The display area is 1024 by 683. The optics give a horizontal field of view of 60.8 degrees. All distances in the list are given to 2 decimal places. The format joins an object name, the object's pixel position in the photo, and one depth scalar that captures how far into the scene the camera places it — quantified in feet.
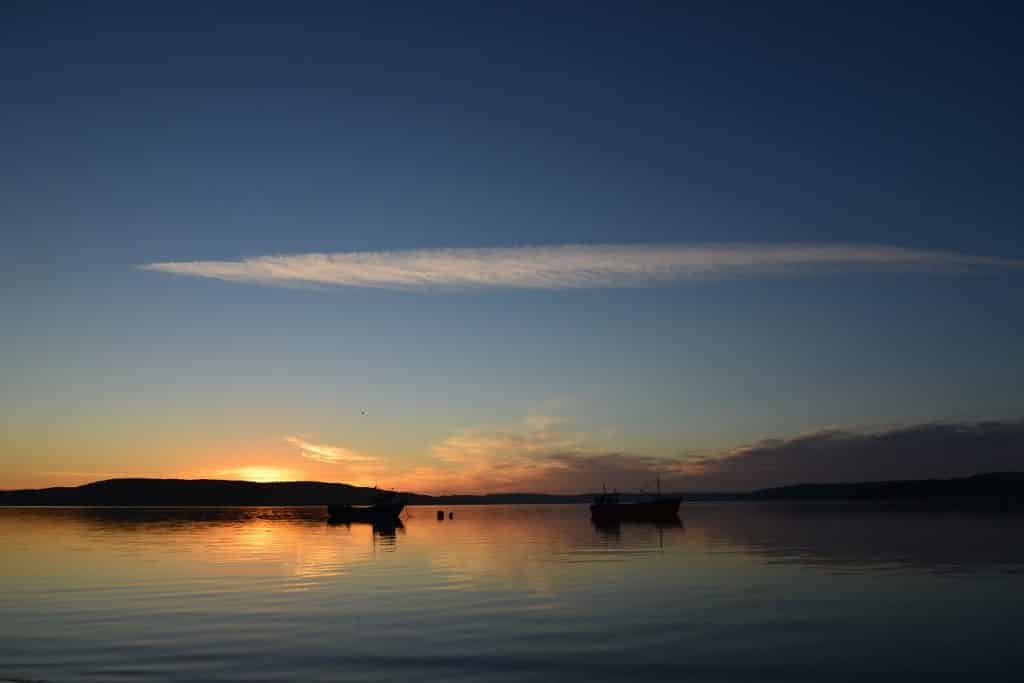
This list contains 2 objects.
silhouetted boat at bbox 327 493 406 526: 445.78
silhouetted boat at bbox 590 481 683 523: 477.36
